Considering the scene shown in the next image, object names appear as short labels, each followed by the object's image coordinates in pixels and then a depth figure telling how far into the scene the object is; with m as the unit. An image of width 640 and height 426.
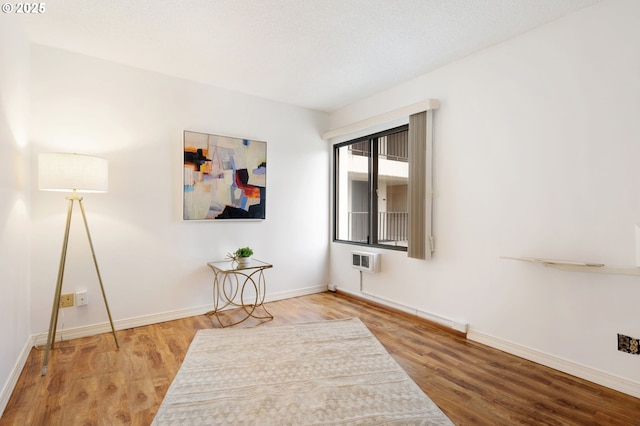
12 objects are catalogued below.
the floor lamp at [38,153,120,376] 2.39
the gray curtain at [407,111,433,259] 3.28
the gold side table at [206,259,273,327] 3.49
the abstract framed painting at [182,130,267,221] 3.50
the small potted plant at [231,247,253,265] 3.42
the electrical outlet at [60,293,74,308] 2.89
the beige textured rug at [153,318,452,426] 1.81
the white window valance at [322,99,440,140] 3.21
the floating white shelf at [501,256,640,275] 2.09
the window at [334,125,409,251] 3.89
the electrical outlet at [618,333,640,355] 2.05
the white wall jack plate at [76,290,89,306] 2.96
